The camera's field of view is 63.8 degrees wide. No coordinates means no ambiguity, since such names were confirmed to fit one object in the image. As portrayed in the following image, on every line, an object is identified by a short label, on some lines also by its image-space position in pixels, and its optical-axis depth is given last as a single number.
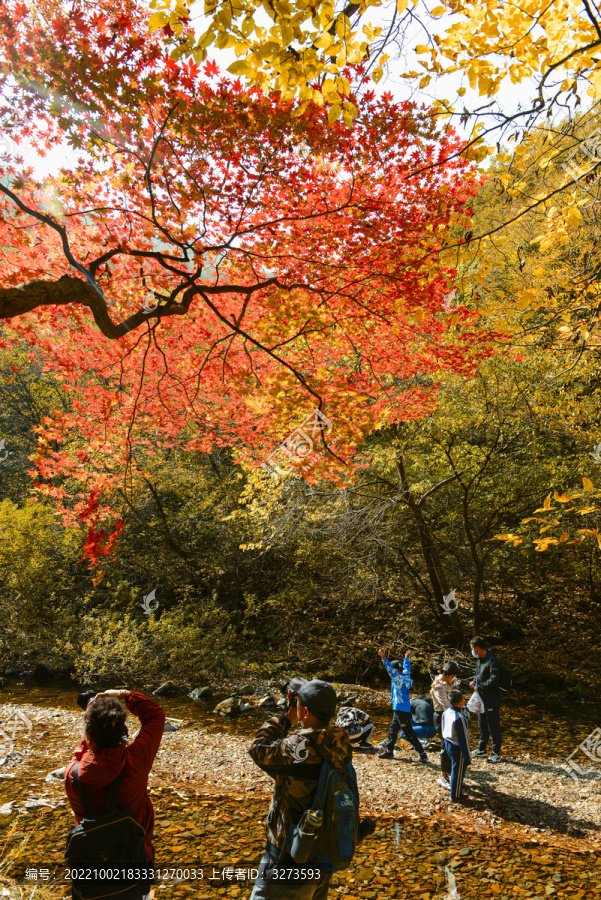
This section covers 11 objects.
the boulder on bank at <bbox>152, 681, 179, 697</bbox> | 9.67
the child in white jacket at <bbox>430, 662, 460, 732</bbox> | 5.42
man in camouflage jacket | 2.10
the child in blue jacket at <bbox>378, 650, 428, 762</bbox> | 6.14
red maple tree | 4.55
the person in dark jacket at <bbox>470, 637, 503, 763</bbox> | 6.02
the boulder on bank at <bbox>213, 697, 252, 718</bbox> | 8.57
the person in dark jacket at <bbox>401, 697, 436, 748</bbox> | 6.31
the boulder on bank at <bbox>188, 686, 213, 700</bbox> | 9.52
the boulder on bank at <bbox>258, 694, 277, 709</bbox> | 8.95
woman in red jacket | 2.04
